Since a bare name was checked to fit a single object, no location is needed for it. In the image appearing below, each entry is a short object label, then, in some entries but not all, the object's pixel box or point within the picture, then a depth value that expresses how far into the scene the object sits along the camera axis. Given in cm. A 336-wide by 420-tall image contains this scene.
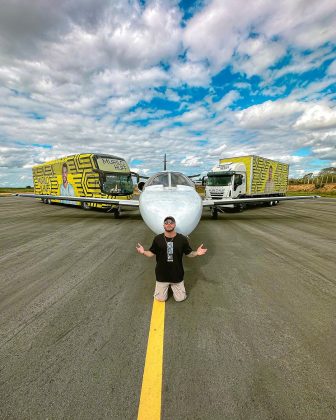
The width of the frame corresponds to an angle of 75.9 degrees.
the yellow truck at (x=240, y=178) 1689
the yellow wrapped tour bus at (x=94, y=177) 1551
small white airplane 435
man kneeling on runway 349
